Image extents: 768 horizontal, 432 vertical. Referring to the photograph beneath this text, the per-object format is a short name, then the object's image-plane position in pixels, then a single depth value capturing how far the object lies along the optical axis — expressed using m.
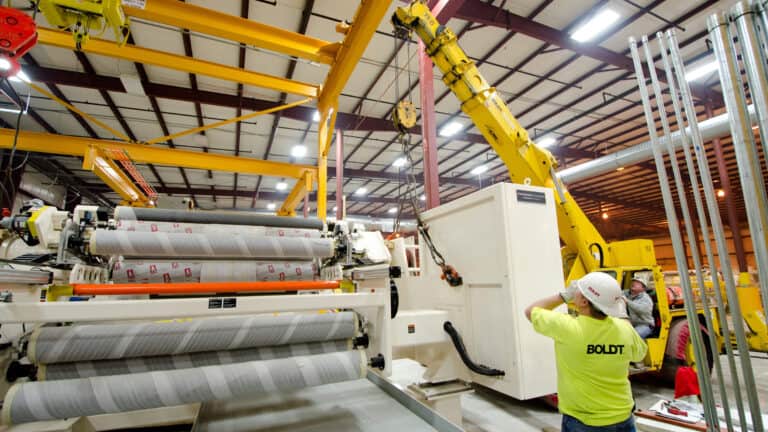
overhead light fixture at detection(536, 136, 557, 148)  10.80
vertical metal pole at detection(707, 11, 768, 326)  1.73
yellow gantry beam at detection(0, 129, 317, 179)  5.01
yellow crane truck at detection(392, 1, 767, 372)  4.20
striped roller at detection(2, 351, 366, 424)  1.42
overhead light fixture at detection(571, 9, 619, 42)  6.15
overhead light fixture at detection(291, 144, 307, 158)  10.96
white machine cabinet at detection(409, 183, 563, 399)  2.53
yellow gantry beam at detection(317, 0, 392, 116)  3.21
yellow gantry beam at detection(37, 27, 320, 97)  3.76
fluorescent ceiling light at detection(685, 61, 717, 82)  6.65
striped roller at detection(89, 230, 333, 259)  2.04
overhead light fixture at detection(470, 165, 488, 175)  13.30
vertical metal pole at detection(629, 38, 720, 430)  2.08
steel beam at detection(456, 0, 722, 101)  5.70
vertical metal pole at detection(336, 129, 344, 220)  9.30
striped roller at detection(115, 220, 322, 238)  2.23
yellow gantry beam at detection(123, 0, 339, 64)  3.34
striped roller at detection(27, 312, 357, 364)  1.53
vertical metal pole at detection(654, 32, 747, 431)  1.92
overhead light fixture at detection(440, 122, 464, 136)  9.82
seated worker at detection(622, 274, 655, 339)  4.42
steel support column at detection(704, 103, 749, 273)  8.44
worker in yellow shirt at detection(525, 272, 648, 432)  2.07
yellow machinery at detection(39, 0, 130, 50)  2.44
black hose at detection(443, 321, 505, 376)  2.62
